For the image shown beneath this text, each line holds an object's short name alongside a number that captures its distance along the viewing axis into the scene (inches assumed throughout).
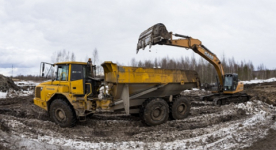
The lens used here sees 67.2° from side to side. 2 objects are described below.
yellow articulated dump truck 296.7
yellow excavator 349.4
